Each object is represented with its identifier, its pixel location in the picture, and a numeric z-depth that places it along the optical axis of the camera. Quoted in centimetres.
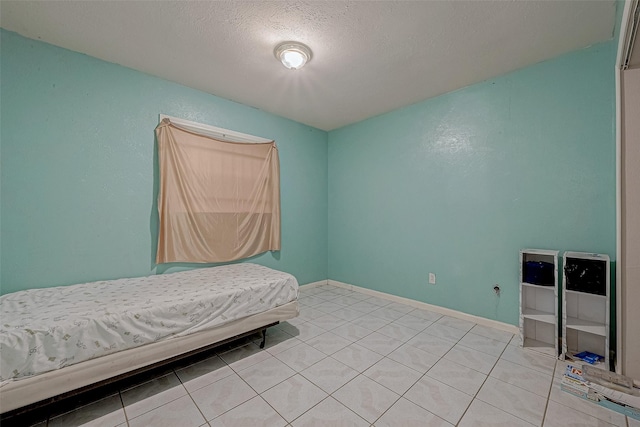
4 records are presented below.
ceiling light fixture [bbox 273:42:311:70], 211
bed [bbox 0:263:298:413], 131
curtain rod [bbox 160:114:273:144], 273
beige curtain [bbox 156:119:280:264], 262
